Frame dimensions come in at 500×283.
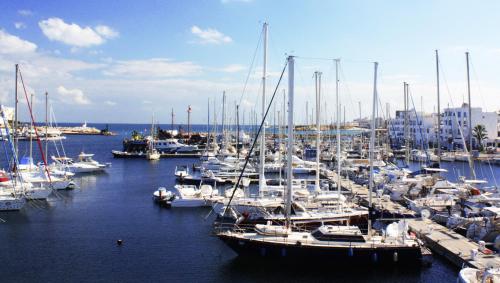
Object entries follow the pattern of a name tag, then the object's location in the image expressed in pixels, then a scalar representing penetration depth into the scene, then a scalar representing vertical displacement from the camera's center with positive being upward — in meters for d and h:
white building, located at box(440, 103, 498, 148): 108.01 +1.82
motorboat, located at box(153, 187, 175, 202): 48.34 -6.63
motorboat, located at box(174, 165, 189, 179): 66.19 -5.97
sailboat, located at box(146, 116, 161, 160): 101.44 -4.48
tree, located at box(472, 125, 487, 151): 105.44 -0.75
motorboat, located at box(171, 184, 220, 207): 46.22 -6.51
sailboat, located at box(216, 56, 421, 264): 27.28 -6.64
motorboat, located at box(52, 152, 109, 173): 75.29 -5.30
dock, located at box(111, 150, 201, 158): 106.69 -5.10
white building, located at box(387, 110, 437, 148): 115.23 +0.62
